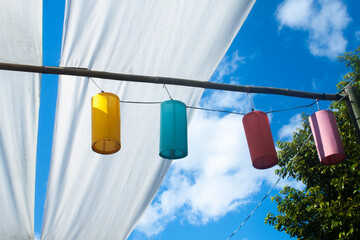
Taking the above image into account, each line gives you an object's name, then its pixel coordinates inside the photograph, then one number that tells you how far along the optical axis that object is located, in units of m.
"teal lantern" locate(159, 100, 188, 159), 1.96
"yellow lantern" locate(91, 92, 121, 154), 1.89
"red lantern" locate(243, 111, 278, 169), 2.03
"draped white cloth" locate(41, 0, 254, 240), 2.37
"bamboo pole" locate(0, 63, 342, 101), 2.19
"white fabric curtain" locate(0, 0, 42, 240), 2.27
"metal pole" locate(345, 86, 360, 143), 2.56
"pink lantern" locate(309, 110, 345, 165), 2.22
